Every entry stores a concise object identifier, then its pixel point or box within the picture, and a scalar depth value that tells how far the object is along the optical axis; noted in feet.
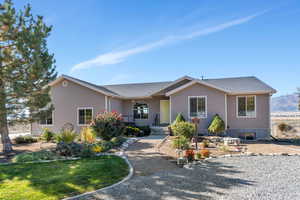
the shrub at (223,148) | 29.98
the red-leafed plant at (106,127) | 34.94
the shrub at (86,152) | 26.05
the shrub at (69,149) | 26.81
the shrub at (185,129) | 35.65
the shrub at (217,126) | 42.67
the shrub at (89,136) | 35.65
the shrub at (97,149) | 28.96
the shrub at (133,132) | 48.01
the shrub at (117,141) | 33.78
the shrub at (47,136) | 43.45
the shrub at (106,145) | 30.46
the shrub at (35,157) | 25.09
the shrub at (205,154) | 25.66
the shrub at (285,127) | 55.83
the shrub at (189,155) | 23.98
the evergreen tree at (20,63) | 29.68
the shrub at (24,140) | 42.75
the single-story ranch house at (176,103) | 46.19
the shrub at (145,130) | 49.58
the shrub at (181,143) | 28.55
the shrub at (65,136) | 33.55
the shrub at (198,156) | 25.08
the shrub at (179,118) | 45.65
